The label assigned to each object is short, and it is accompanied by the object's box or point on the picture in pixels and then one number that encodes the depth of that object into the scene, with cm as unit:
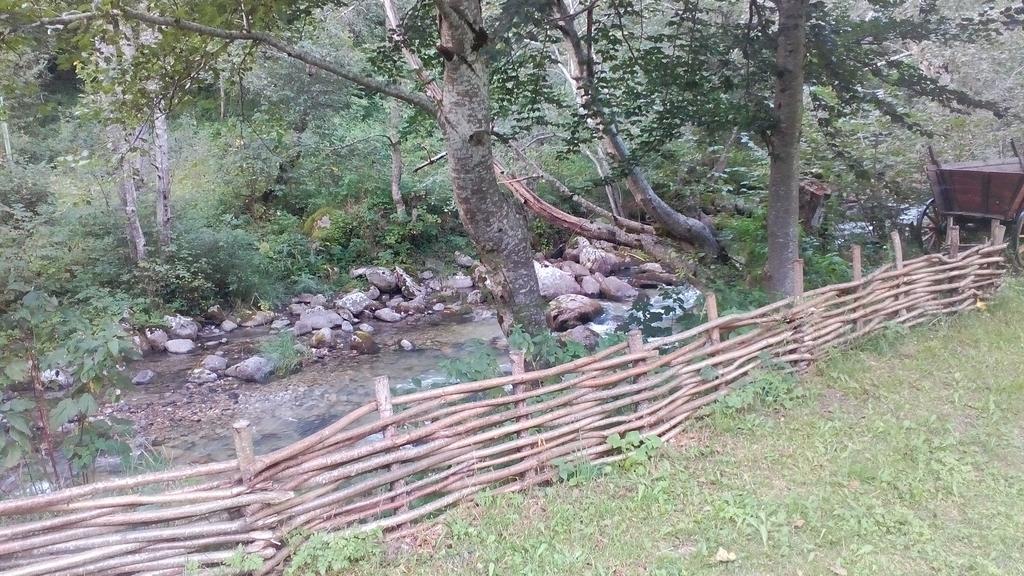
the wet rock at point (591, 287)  1111
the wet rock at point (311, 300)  1143
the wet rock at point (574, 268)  1183
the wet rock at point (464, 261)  1359
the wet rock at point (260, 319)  1067
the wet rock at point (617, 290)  1104
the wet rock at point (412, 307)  1127
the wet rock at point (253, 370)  802
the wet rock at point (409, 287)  1212
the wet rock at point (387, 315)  1083
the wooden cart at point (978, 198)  678
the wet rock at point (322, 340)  934
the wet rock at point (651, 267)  1147
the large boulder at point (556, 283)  1098
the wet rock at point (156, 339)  925
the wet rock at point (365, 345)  902
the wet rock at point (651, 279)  1065
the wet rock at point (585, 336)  804
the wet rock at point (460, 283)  1270
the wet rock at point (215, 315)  1062
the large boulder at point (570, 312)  941
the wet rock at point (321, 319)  1018
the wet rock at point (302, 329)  1000
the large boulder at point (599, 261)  1241
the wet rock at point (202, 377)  800
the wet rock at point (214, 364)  835
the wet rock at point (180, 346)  922
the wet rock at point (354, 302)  1105
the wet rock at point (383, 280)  1222
